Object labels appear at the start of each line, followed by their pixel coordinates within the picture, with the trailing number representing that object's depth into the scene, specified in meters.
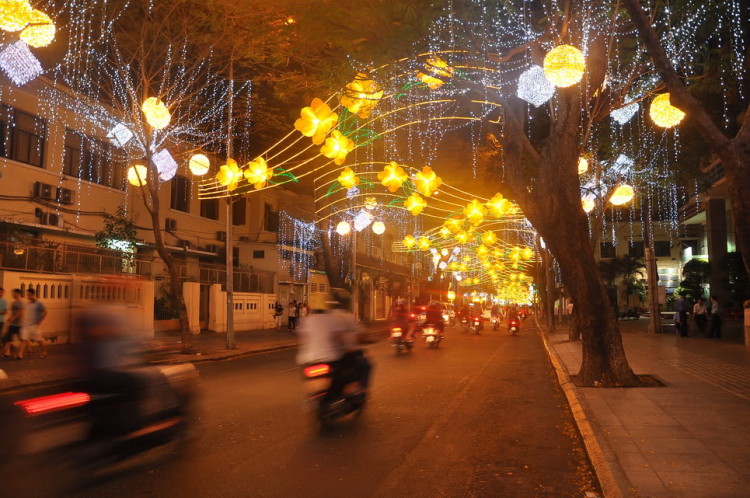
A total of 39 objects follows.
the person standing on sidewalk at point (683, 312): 25.09
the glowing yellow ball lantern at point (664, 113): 9.94
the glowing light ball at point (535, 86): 10.49
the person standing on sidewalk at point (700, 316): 25.34
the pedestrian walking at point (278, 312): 33.22
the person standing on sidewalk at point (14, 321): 15.05
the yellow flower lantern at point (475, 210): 17.80
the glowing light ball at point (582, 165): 14.87
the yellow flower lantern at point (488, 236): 23.52
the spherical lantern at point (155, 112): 13.85
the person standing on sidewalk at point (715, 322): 24.15
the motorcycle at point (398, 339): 19.55
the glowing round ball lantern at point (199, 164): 16.05
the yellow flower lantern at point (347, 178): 13.86
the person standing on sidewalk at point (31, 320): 15.33
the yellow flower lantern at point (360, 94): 11.08
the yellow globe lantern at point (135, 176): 16.45
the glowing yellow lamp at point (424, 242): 25.80
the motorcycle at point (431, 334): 22.03
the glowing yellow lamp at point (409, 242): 25.78
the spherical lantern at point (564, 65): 8.81
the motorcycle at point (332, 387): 8.19
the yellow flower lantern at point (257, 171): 13.07
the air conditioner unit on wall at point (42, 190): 21.34
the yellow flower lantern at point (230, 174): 13.73
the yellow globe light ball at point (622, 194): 16.11
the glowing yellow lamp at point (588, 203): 19.02
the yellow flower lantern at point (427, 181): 13.34
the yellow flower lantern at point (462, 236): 22.17
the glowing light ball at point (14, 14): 8.37
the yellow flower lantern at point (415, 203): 15.59
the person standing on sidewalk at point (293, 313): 31.38
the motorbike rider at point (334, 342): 8.37
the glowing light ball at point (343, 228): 23.95
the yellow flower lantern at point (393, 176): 13.24
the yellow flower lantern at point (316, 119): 9.84
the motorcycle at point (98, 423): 5.71
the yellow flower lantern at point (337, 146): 10.79
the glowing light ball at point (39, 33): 9.41
